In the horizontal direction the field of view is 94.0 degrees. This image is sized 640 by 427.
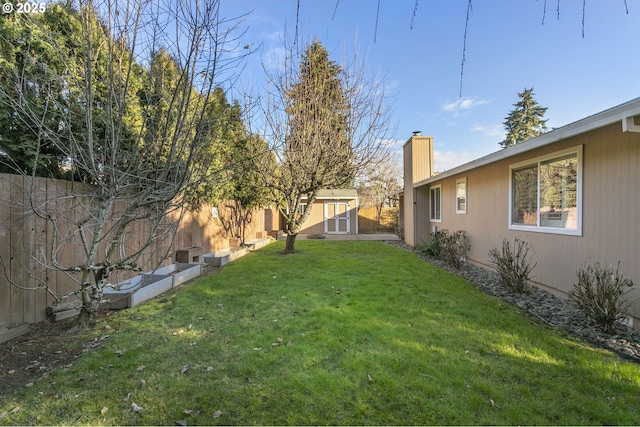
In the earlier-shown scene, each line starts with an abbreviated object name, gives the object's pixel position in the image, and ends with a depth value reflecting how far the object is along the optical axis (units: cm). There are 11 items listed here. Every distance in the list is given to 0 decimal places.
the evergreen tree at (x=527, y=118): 2788
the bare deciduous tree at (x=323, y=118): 883
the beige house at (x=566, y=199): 390
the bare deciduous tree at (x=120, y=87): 311
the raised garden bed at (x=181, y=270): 616
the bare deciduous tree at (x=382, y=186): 2728
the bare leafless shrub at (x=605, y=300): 360
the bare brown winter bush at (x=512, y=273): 543
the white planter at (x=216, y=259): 833
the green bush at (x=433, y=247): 926
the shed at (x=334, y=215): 1861
